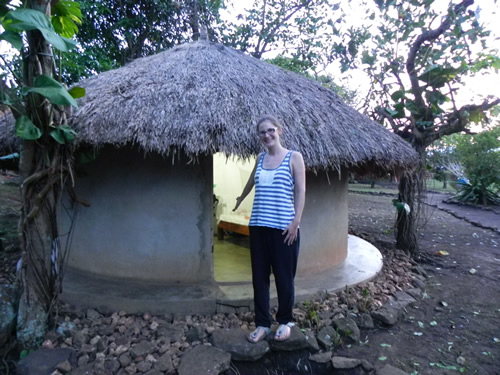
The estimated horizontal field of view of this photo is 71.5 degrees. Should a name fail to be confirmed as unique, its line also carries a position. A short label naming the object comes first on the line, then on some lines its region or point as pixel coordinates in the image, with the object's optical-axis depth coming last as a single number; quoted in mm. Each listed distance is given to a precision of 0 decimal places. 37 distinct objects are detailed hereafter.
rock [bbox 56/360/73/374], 2447
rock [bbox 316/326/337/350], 2893
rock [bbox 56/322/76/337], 2840
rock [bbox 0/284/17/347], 2713
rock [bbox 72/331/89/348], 2760
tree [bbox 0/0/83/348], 2363
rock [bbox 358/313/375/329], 3285
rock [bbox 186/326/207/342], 2889
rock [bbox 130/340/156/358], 2650
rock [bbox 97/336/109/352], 2724
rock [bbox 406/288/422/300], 4082
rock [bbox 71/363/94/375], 2443
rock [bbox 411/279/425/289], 4398
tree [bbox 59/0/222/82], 7880
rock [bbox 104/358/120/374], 2506
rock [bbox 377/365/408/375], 2551
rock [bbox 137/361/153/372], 2500
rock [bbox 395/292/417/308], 3740
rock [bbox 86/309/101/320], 3111
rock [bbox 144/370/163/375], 2463
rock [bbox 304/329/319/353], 2814
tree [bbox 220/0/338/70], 10648
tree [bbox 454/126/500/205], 12664
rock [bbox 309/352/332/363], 2723
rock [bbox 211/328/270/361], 2666
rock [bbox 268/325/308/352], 2732
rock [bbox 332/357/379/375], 2652
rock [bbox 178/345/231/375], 2484
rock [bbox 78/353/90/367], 2555
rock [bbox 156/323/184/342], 2881
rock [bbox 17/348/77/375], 2434
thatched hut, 3240
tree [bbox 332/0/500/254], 4793
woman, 2510
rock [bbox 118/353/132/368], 2559
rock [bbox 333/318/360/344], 3057
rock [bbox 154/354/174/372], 2516
